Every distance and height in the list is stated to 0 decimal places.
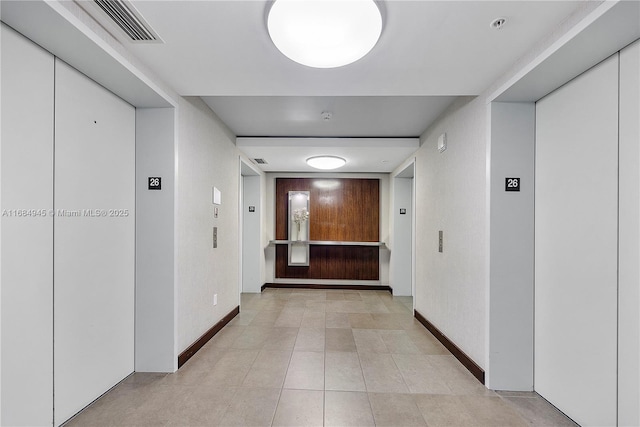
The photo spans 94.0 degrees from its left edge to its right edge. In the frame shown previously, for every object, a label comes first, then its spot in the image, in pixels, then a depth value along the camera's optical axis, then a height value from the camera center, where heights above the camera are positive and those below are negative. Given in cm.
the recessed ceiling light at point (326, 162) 487 +84
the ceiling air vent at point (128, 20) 155 +107
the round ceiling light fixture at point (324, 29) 154 +102
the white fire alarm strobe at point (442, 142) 336 +81
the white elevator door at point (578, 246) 176 -21
